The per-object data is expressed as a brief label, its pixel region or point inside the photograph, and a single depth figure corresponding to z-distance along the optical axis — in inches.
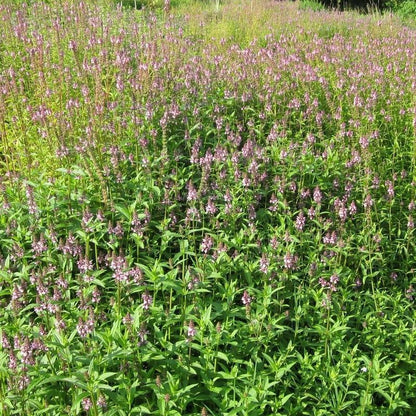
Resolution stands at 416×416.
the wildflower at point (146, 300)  123.5
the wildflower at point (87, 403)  108.9
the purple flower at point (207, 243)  144.4
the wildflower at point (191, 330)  117.9
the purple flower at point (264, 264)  141.8
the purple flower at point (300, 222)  161.5
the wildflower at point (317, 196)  169.3
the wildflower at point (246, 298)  132.0
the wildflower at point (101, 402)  107.0
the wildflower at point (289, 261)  146.7
